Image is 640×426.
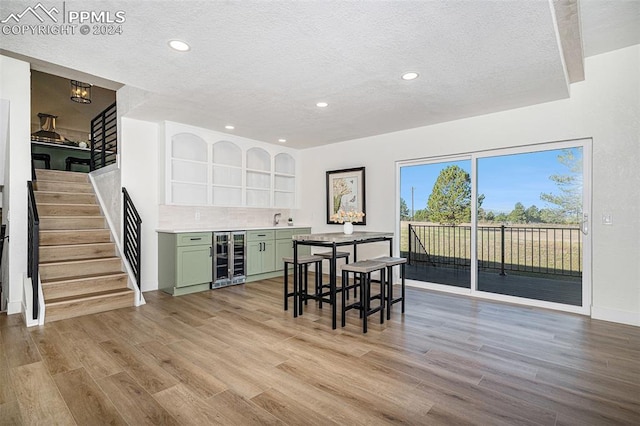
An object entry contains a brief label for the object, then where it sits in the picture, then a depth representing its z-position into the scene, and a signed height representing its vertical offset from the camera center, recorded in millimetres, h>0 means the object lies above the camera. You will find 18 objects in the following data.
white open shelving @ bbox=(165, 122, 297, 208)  5172 +777
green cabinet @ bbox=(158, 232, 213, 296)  4652 -729
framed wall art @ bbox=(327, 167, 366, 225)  5859 +422
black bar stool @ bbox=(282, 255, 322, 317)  3798 -902
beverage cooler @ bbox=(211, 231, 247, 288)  5117 -731
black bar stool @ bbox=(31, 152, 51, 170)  6406 +1088
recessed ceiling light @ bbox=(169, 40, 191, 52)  2564 +1351
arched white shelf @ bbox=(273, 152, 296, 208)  6695 +694
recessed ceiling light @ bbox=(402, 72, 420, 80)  3125 +1353
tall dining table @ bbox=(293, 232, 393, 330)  3475 -317
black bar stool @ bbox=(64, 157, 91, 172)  6820 +1104
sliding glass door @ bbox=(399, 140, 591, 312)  3938 -118
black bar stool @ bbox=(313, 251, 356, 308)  4096 -534
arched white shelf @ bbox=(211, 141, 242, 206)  5676 +704
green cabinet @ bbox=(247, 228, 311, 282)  5605 -677
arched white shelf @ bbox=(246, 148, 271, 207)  6250 +699
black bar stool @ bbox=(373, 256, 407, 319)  3734 -666
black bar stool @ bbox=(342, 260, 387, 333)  3341 -796
